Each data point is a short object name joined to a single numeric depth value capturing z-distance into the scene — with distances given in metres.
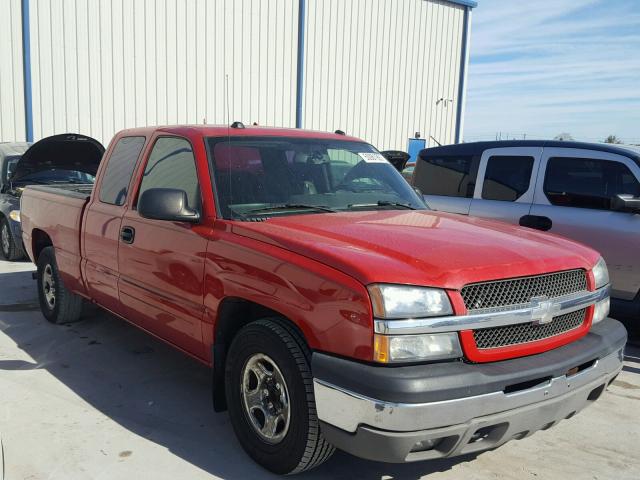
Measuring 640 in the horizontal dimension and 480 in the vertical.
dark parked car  7.55
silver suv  5.30
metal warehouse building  13.51
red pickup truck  2.53
